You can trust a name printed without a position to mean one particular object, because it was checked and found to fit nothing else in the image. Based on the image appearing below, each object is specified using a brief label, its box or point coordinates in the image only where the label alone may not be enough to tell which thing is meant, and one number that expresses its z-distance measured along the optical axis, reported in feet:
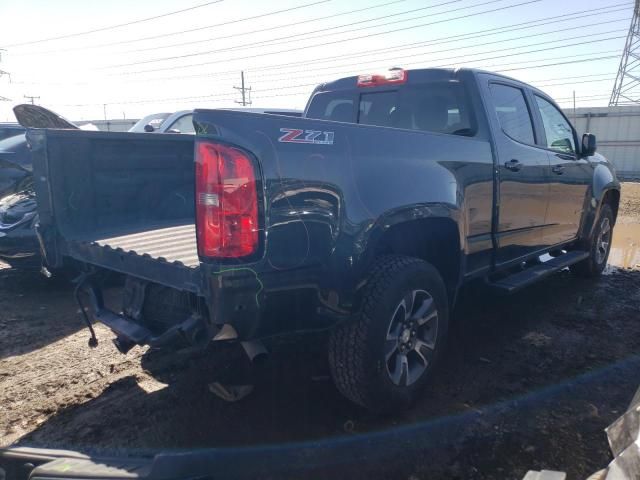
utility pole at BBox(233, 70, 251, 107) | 168.00
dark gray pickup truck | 7.00
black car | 12.75
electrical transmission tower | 109.36
